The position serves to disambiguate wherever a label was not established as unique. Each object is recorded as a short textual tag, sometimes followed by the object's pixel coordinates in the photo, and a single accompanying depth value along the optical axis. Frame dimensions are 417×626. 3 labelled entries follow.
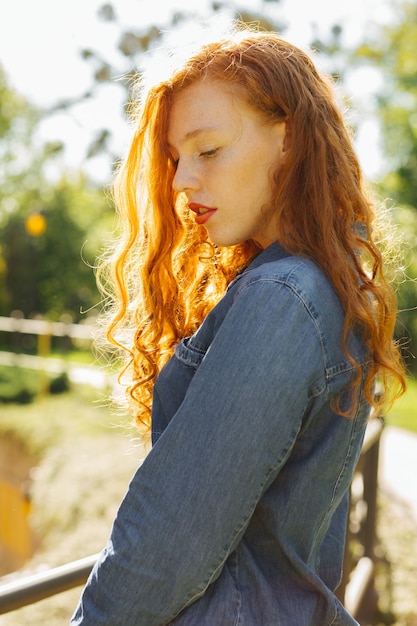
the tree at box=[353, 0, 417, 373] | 14.13
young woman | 0.89
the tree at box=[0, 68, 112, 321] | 21.73
